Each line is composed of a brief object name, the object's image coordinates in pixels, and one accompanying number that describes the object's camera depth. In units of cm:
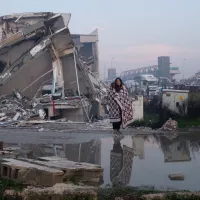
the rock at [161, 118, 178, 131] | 1296
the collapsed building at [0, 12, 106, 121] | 2606
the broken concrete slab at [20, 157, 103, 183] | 598
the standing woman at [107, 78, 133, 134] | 1132
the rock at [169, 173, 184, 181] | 636
